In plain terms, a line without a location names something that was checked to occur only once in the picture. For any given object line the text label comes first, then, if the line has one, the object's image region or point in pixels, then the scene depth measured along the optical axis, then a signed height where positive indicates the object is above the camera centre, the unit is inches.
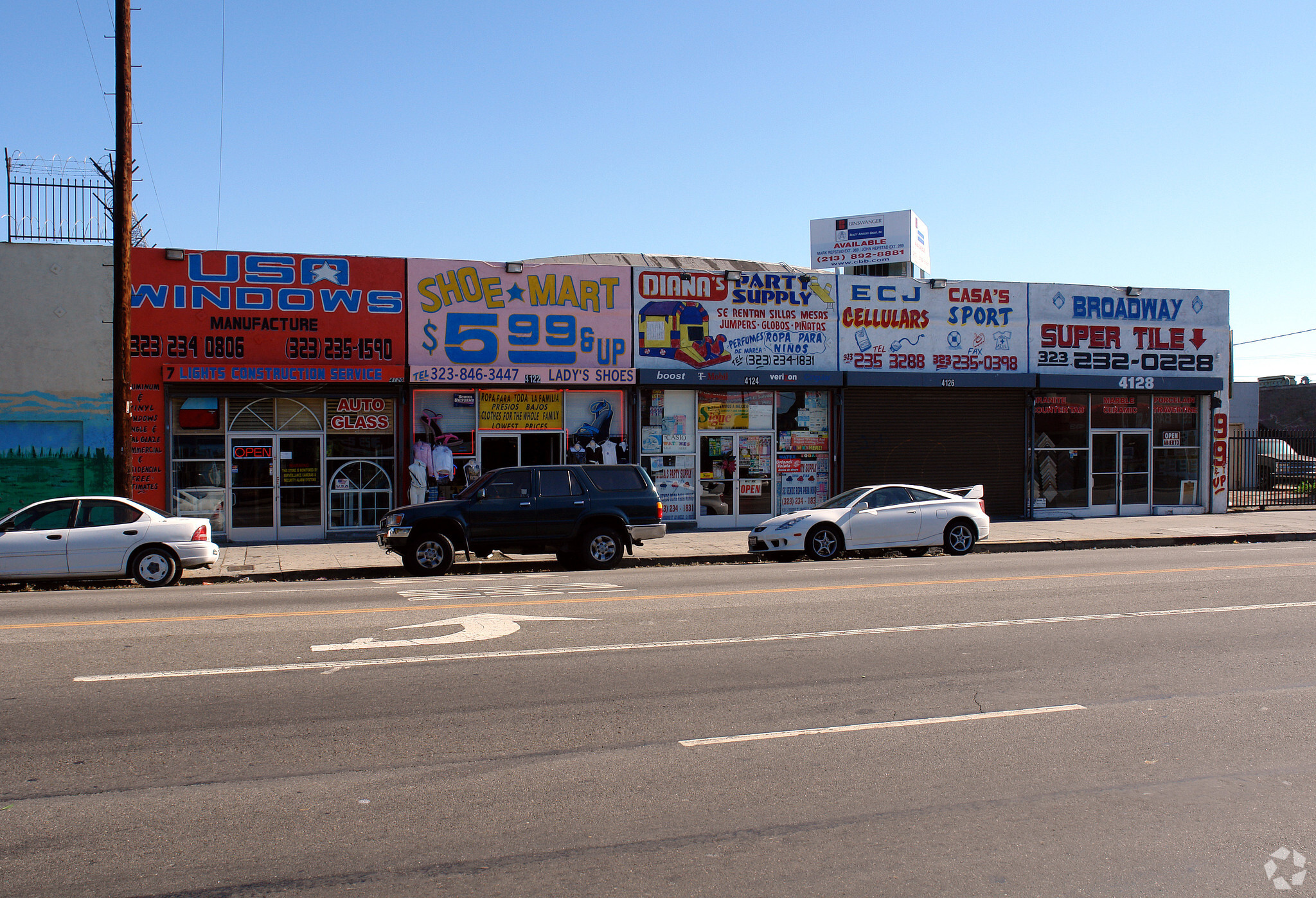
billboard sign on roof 1202.6 +252.2
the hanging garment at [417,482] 778.8 -29.0
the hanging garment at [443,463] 788.6 -14.1
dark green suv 599.2 -44.5
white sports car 668.7 -52.2
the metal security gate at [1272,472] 1151.6 -29.3
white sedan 539.5 -54.3
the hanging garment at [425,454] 784.9 -7.1
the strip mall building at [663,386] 761.0 +50.4
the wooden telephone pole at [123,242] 619.2 +124.9
